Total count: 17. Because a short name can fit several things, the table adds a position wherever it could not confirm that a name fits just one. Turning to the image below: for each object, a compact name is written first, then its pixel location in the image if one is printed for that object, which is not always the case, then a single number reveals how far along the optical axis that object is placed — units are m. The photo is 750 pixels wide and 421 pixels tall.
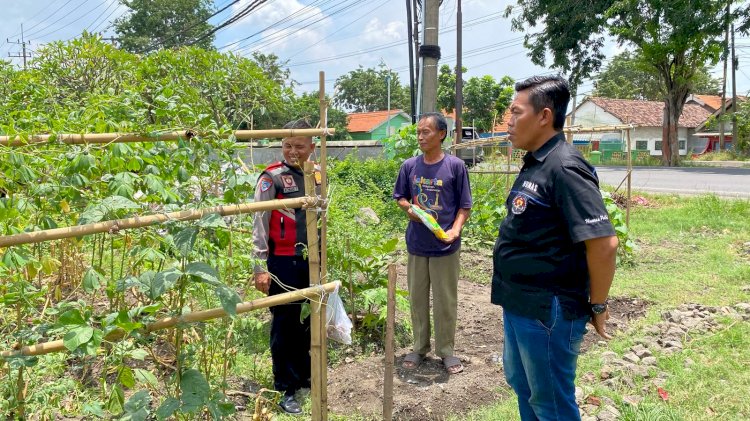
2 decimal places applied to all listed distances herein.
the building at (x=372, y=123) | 46.16
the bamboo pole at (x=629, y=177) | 7.71
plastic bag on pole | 2.60
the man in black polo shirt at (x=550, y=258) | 2.09
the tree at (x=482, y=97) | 32.56
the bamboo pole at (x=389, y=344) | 2.80
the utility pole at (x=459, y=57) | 18.25
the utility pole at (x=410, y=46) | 13.59
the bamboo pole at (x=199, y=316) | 1.78
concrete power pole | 7.54
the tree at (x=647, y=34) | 18.92
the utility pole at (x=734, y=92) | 29.27
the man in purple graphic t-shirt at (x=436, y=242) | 3.66
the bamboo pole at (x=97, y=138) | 1.90
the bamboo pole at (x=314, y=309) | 2.35
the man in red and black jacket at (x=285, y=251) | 3.10
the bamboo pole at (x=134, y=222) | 1.73
